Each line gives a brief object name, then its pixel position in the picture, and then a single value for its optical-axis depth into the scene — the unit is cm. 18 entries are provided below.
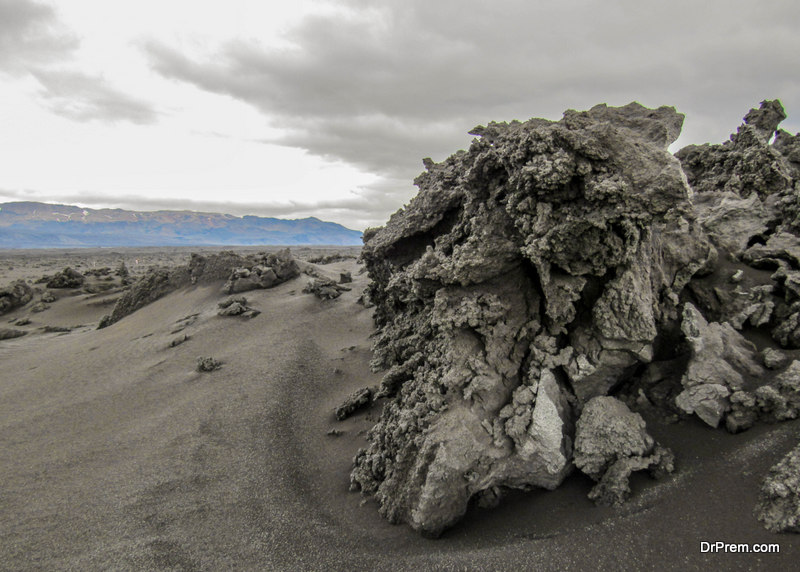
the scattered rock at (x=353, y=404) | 648
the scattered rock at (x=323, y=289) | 1188
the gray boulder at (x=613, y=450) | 379
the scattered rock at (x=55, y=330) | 1404
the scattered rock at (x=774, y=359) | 416
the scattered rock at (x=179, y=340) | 977
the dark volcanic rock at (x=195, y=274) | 1388
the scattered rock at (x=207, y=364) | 810
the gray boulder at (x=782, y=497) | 297
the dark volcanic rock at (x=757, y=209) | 485
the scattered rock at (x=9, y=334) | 1269
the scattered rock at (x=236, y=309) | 1096
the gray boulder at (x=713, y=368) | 403
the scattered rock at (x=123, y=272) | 2193
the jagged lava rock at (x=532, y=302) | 406
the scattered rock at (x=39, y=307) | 1619
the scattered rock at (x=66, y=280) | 1860
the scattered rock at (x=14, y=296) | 1633
